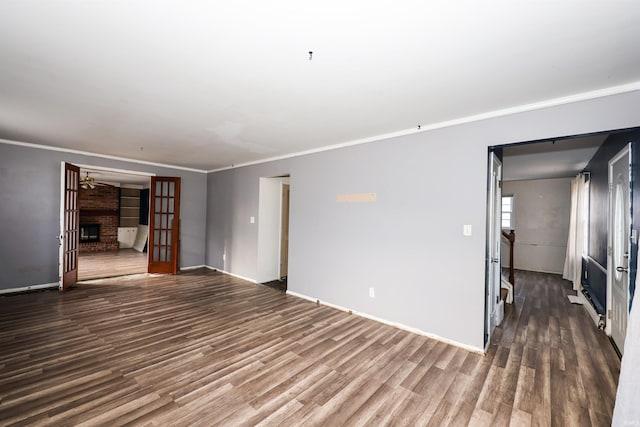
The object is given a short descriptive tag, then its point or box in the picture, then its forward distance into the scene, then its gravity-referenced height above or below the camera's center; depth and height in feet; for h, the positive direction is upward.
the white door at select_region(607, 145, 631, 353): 9.02 -0.93
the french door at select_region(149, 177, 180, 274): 19.84 -1.03
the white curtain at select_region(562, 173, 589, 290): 17.66 -0.61
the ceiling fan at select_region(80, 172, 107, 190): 23.86 +2.55
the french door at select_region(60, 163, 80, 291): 15.33 -1.12
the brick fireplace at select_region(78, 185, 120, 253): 29.40 -0.62
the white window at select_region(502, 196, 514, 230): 25.25 +0.43
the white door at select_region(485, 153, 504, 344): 9.56 -1.05
